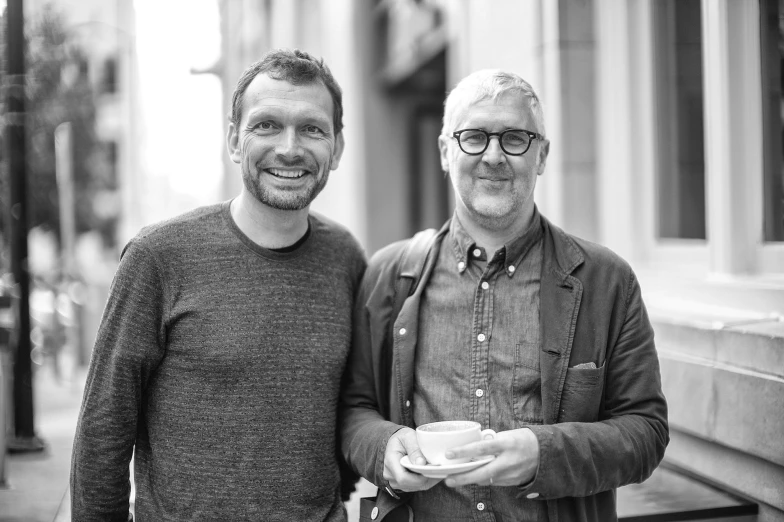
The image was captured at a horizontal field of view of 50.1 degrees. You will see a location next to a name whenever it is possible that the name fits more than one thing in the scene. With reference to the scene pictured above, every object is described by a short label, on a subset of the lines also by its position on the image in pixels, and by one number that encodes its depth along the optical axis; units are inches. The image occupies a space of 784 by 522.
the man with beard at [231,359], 100.8
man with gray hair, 95.5
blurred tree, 395.2
